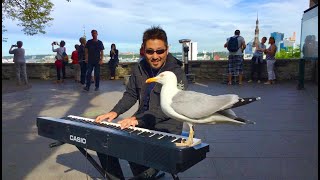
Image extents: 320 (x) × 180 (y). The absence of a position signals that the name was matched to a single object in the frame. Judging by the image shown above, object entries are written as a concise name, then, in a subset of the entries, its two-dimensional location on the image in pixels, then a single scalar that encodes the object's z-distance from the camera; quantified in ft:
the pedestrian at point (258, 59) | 28.46
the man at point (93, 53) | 24.36
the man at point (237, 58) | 26.51
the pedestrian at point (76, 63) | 30.61
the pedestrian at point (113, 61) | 33.90
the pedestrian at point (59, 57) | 31.34
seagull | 5.08
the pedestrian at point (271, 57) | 27.02
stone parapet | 30.16
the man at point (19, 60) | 29.01
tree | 36.80
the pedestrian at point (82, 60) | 28.83
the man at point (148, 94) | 6.78
